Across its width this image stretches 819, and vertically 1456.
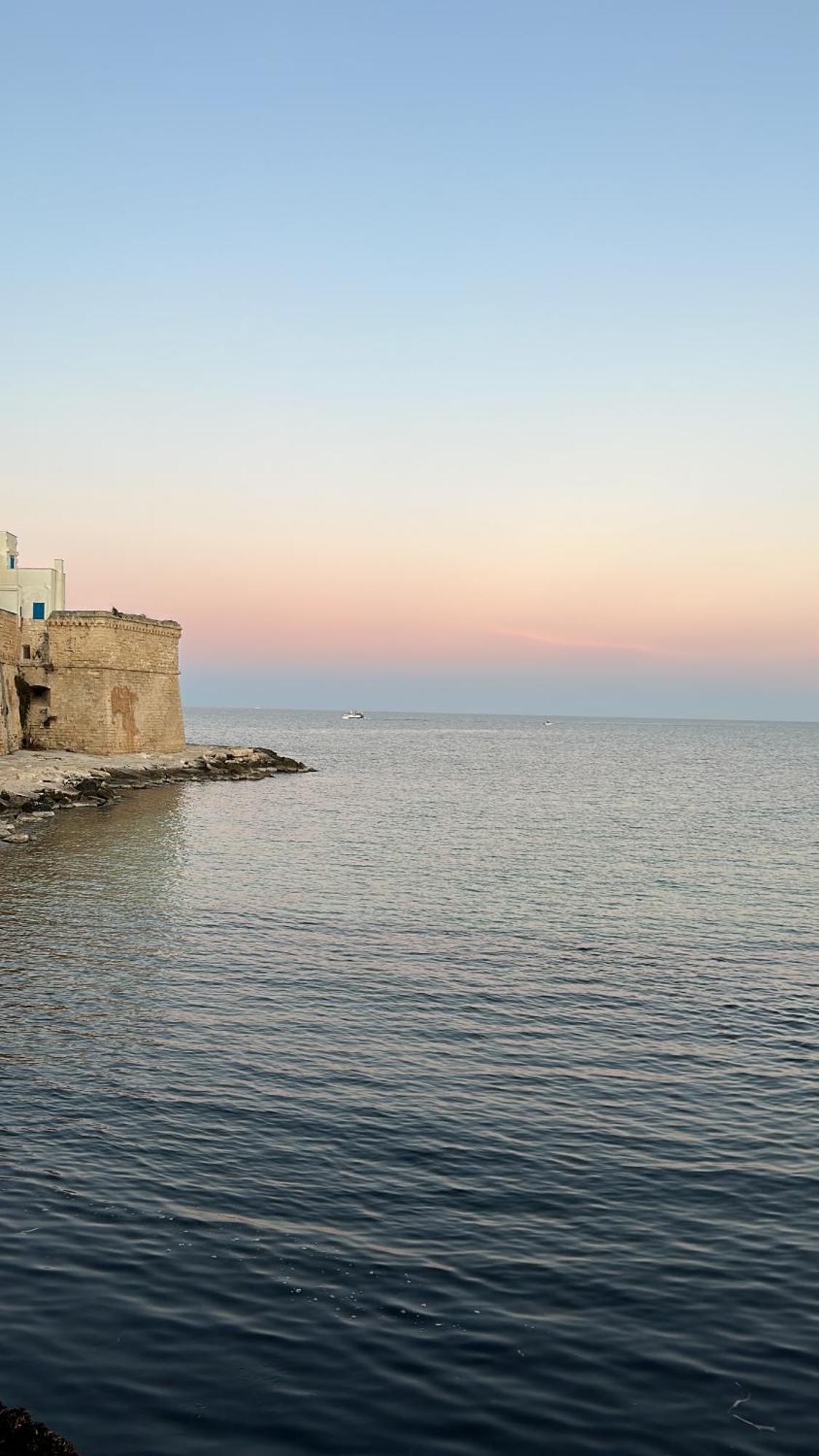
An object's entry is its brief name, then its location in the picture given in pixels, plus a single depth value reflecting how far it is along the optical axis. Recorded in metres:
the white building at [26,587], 64.69
